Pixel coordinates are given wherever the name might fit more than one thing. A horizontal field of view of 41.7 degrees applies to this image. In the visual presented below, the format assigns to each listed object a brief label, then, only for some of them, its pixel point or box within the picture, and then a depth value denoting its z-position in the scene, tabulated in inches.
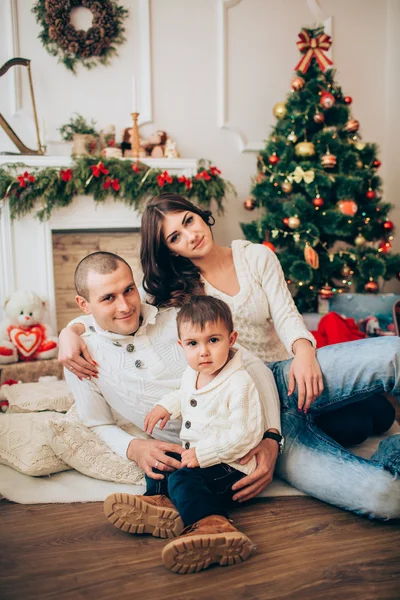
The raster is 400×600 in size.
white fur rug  63.7
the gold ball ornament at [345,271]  131.1
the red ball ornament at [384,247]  135.5
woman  57.3
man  63.1
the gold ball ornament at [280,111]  131.0
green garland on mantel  118.2
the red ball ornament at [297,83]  127.7
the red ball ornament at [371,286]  132.5
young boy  53.4
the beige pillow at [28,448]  68.6
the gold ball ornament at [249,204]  139.9
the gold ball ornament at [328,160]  125.2
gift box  130.1
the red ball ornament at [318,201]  124.3
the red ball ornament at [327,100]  125.1
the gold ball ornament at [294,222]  124.9
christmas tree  125.6
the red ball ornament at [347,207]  125.6
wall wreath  128.9
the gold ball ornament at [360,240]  130.7
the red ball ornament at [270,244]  128.9
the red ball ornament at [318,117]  124.9
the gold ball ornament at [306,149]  125.7
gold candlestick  129.0
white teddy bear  112.0
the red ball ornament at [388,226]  132.6
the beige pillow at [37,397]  90.4
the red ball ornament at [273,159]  129.9
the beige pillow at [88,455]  66.6
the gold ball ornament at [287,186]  126.8
